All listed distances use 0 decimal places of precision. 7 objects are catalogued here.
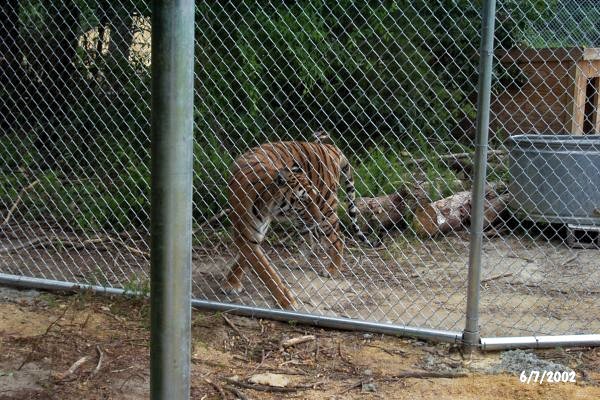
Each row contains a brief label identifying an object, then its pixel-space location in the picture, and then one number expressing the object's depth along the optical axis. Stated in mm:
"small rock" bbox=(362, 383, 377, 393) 3566
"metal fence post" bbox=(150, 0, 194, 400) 1654
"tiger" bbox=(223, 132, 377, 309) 5223
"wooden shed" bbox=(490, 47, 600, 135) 7664
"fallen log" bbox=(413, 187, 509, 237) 6809
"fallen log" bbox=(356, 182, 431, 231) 6977
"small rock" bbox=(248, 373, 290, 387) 3605
